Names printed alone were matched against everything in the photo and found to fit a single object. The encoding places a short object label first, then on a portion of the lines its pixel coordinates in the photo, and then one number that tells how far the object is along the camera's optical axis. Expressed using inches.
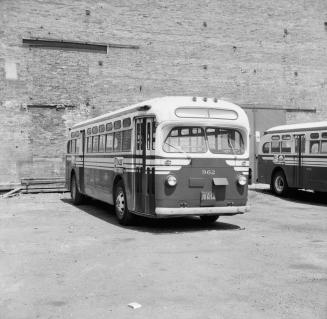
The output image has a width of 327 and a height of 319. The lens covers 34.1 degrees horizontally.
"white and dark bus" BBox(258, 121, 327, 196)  651.5
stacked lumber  785.6
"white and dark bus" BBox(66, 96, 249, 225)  410.3
